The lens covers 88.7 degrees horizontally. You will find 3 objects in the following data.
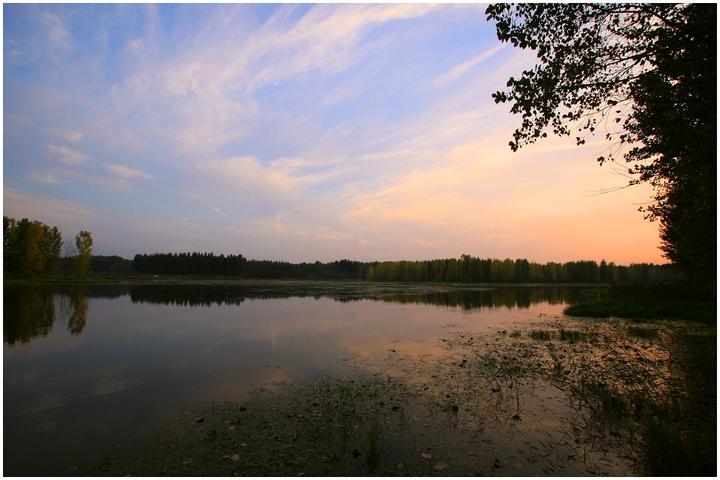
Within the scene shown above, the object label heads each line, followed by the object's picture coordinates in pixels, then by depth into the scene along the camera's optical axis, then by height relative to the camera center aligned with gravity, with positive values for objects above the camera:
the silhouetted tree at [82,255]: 99.81 -1.12
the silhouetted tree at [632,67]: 8.23 +4.32
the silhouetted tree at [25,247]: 82.50 +0.91
